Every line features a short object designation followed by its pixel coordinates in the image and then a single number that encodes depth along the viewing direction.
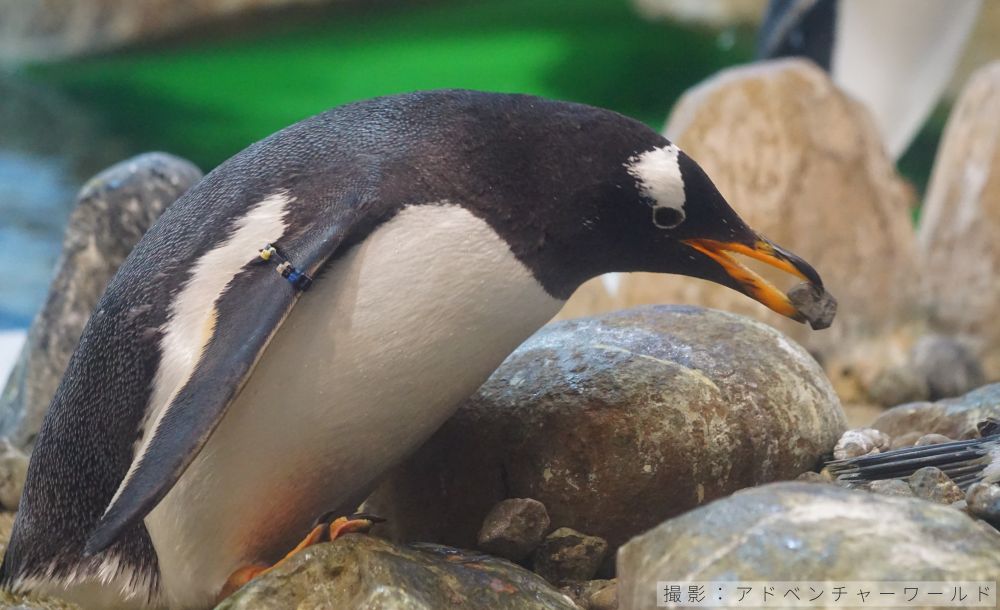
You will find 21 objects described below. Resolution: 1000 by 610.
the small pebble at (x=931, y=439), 4.70
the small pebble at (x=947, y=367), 5.66
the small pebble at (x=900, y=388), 5.70
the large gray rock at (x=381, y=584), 4.52
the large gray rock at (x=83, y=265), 5.02
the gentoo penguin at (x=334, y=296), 4.56
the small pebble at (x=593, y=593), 4.60
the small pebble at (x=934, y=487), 4.59
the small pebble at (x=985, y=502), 4.52
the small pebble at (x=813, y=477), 4.65
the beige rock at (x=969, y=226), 6.20
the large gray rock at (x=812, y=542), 4.41
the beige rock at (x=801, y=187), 5.90
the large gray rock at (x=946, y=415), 4.74
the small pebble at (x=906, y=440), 4.75
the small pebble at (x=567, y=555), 4.63
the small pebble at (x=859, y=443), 4.70
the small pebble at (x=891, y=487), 4.61
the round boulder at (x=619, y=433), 4.64
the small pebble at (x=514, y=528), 4.62
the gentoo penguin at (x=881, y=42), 8.62
